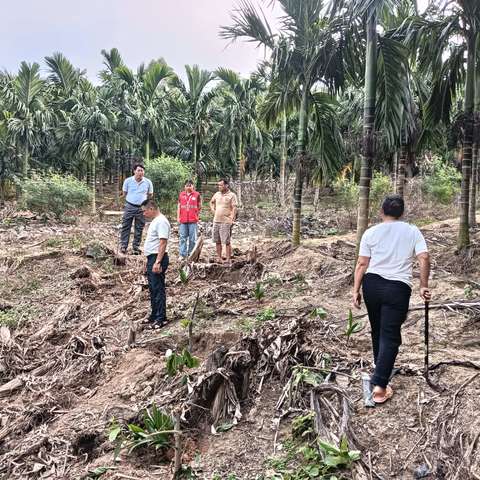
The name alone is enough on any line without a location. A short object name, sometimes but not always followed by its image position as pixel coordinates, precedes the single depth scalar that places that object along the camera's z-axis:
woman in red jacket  8.66
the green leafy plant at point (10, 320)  6.37
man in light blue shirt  8.31
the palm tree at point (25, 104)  19.92
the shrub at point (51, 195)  15.91
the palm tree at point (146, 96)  22.62
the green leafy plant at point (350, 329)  4.24
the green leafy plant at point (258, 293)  6.20
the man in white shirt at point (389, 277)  3.21
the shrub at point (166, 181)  18.86
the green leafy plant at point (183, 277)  7.26
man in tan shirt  8.35
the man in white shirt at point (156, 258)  5.54
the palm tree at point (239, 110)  21.56
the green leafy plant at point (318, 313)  4.96
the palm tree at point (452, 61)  7.20
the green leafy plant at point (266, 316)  5.15
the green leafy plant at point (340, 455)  2.68
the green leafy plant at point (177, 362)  3.87
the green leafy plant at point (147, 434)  3.15
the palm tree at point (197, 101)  22.59
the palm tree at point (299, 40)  8.25
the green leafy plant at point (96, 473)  3.03
